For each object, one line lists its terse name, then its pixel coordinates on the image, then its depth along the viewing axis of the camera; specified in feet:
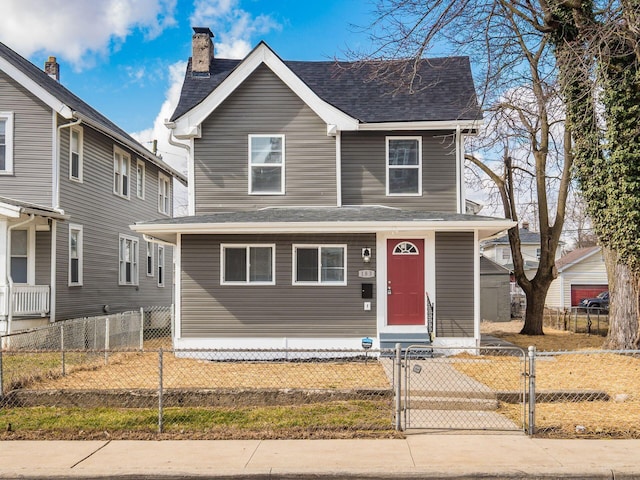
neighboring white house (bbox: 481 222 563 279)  163.43
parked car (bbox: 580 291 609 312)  124.12
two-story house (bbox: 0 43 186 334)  49.93
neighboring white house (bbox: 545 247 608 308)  137.90
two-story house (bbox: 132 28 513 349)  44.11
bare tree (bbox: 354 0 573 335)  45.52
